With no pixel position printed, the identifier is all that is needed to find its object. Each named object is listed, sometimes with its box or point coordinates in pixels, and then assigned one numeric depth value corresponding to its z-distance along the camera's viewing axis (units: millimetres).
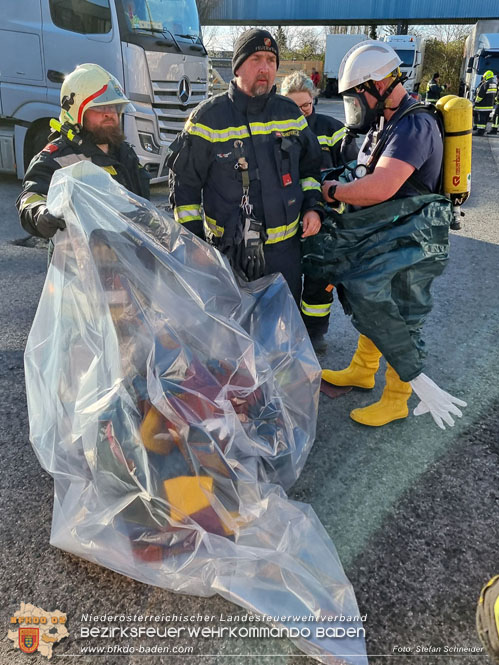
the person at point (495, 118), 14777
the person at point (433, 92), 16922
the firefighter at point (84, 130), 2344
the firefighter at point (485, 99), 14328
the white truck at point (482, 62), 16953
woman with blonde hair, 3184
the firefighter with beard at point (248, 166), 2383
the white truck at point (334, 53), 28094
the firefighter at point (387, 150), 2189
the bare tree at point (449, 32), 36562
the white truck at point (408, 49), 23878
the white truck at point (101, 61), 5727
